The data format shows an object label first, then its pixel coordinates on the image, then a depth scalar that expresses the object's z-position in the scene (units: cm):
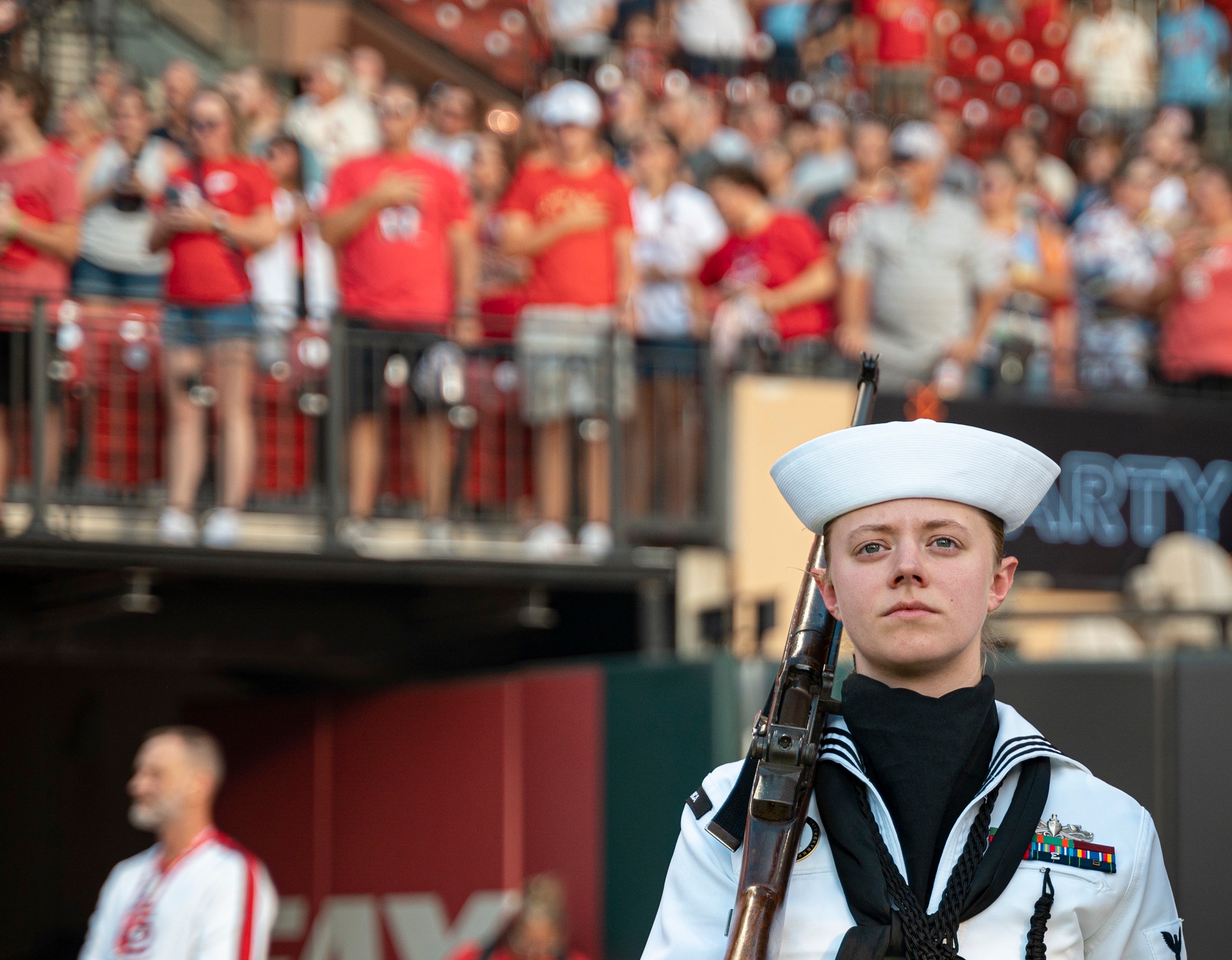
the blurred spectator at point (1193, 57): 1659
